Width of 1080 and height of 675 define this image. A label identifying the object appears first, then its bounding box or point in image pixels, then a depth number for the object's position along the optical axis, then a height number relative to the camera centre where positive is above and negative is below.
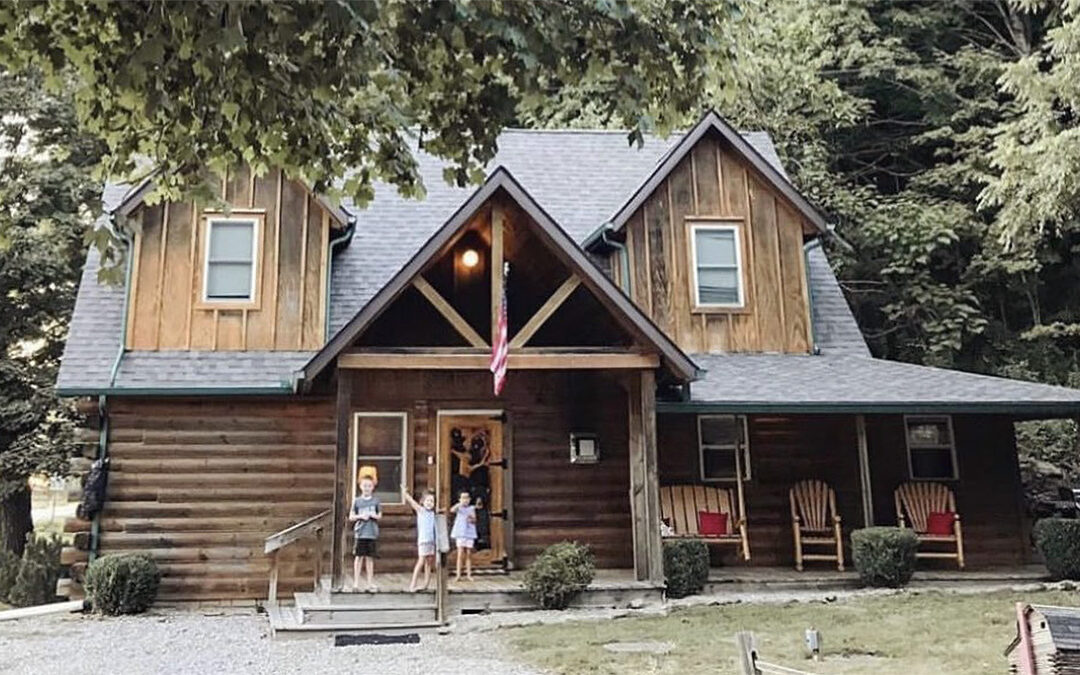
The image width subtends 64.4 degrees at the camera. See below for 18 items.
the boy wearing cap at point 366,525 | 9.55 -0.12
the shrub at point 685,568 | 10.19 -0.71
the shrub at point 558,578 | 9.48 -0.74
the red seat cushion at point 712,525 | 11.59 -0.24
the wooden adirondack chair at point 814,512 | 12.00 -0.10
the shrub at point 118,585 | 10.14 -0.76
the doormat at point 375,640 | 8.26 -1.20
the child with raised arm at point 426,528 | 9.54 -0.17
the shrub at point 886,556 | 10.59 -0.65
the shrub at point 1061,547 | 10.83 -0.59
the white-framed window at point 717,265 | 13.14 +3.66
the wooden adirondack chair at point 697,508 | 11.58 -0.01
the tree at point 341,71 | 4.70 +2.61
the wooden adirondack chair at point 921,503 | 12.20 +0.00
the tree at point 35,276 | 16.91 +4.98
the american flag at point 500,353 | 9.37 +1.71
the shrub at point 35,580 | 14.56 -0.99
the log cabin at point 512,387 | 10.49 +1.59
